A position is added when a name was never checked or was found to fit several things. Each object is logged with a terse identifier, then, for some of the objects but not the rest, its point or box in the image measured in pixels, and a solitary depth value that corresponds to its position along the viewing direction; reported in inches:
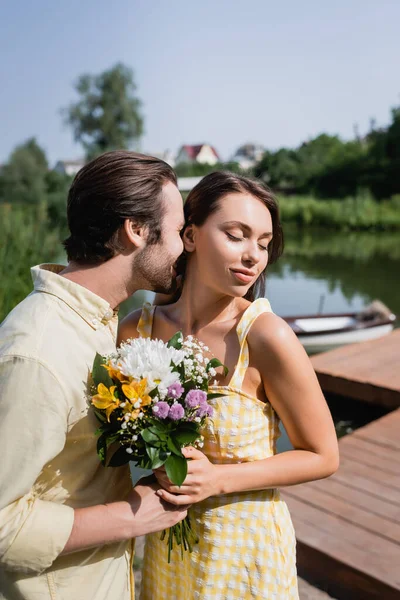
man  47.9
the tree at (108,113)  1689.2
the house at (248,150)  3163.9
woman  61.7
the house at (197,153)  2967.5
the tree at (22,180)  1195.5
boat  403.5
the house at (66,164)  2923.2
